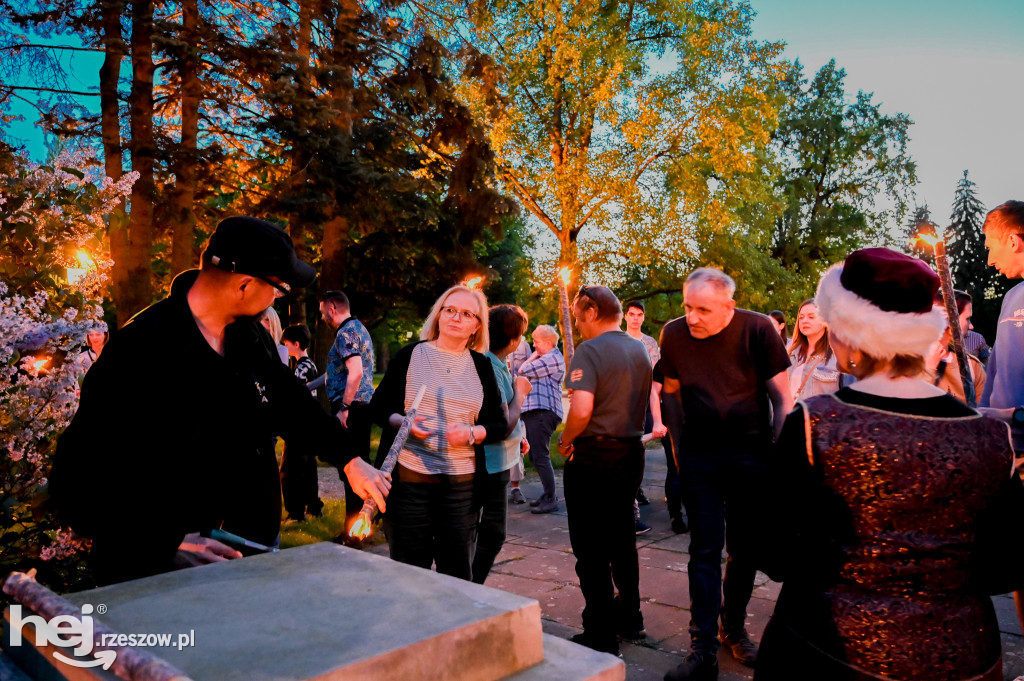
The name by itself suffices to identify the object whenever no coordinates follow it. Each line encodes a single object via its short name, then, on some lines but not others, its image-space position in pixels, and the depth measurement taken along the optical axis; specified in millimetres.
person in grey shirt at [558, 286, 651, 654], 4461
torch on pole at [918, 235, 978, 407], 2986
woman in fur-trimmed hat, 1935
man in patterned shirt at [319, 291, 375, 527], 6824
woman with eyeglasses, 4188
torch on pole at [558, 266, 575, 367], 5673
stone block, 1396
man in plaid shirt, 8539
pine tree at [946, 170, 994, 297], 38438
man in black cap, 2229
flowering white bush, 3590
